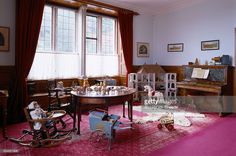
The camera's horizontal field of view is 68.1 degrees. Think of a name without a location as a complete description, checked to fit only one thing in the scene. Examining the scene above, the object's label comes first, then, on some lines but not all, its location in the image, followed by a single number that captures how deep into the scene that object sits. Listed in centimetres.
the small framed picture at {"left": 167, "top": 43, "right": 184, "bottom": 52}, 566
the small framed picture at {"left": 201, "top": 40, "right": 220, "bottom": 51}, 490
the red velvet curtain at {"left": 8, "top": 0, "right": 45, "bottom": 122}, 373
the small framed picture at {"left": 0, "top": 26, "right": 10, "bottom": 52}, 365
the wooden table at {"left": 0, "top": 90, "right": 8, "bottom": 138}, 289
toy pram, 270
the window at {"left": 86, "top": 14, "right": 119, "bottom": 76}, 512
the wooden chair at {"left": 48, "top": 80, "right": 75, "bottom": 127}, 367
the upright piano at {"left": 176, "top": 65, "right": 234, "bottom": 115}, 431
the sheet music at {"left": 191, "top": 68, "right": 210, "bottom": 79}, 469
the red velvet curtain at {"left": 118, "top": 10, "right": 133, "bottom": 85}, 548
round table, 292
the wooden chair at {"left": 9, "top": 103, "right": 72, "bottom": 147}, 263
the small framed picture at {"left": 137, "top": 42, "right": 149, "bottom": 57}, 602
